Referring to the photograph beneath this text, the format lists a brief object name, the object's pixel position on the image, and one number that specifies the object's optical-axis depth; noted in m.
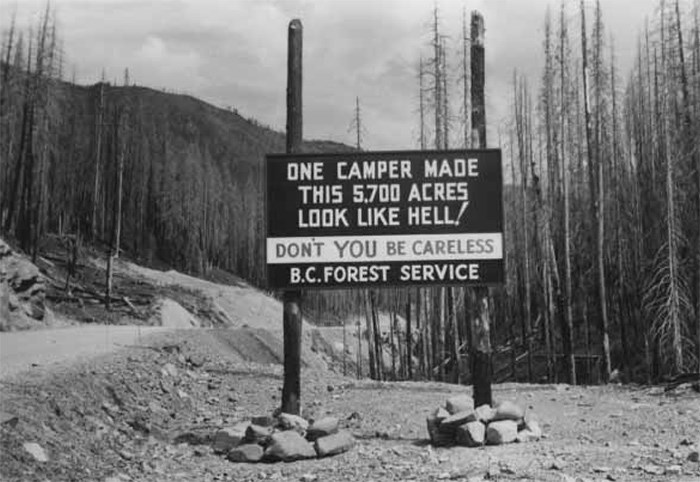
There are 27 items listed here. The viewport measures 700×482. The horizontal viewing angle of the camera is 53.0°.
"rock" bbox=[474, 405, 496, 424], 8.18
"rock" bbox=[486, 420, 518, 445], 7.77
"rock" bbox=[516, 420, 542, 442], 7.95
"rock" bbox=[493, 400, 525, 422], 8.18
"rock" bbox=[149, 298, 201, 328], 35.62
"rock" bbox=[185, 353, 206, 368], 13.62
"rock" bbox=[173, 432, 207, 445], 8.70
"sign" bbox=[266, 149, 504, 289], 8.90
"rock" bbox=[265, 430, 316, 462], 7.68
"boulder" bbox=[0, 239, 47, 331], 19.02
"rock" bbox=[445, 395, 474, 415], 8.59
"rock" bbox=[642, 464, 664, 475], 6.25
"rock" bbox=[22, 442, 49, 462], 6.47
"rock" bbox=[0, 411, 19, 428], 6.79
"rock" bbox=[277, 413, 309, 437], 8.51
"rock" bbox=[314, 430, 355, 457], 7.77
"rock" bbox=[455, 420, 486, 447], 7.76
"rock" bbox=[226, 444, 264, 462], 7.73
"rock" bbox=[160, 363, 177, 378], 11.85
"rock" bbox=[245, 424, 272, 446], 8.09
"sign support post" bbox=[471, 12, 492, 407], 8.81
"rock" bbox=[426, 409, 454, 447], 8.01
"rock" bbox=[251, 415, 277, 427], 8.59
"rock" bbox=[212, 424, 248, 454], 8.22
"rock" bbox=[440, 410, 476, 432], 7.98
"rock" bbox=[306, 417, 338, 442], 8.19
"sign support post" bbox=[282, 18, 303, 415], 9.20
